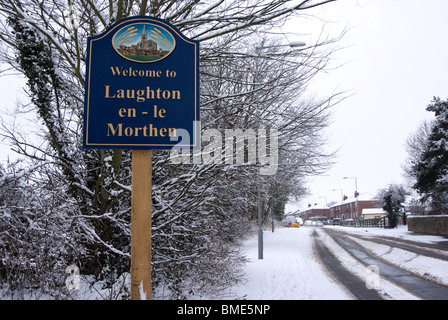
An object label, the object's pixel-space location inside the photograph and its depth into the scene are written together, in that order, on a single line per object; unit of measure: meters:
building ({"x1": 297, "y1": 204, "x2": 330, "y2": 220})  118.59
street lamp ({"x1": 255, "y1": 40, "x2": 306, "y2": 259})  11.59
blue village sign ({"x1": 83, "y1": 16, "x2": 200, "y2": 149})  3.16
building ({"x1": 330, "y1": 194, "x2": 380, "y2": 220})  86.44
